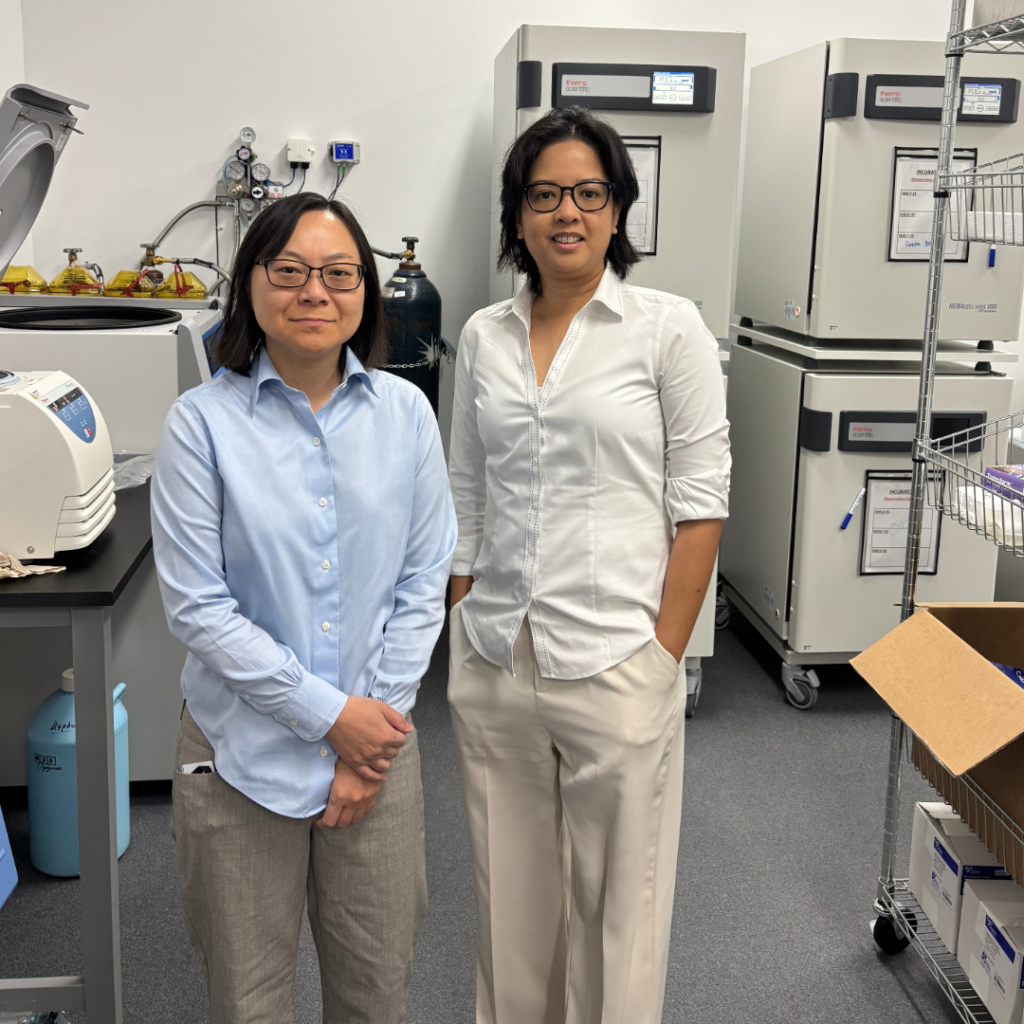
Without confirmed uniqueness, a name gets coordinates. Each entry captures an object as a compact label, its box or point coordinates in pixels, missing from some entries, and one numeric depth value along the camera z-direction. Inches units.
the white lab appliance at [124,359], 86.6
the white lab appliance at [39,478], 65.6
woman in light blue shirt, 45.8
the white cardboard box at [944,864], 66.4
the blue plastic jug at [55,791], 81.8
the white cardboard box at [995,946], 59.4
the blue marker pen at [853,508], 110.0
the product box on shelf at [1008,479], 58.6
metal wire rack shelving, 60.1
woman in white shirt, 54.5
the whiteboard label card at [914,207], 107.0
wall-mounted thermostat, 126.0
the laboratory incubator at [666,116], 103.0
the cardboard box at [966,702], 54.4
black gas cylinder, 120.5
